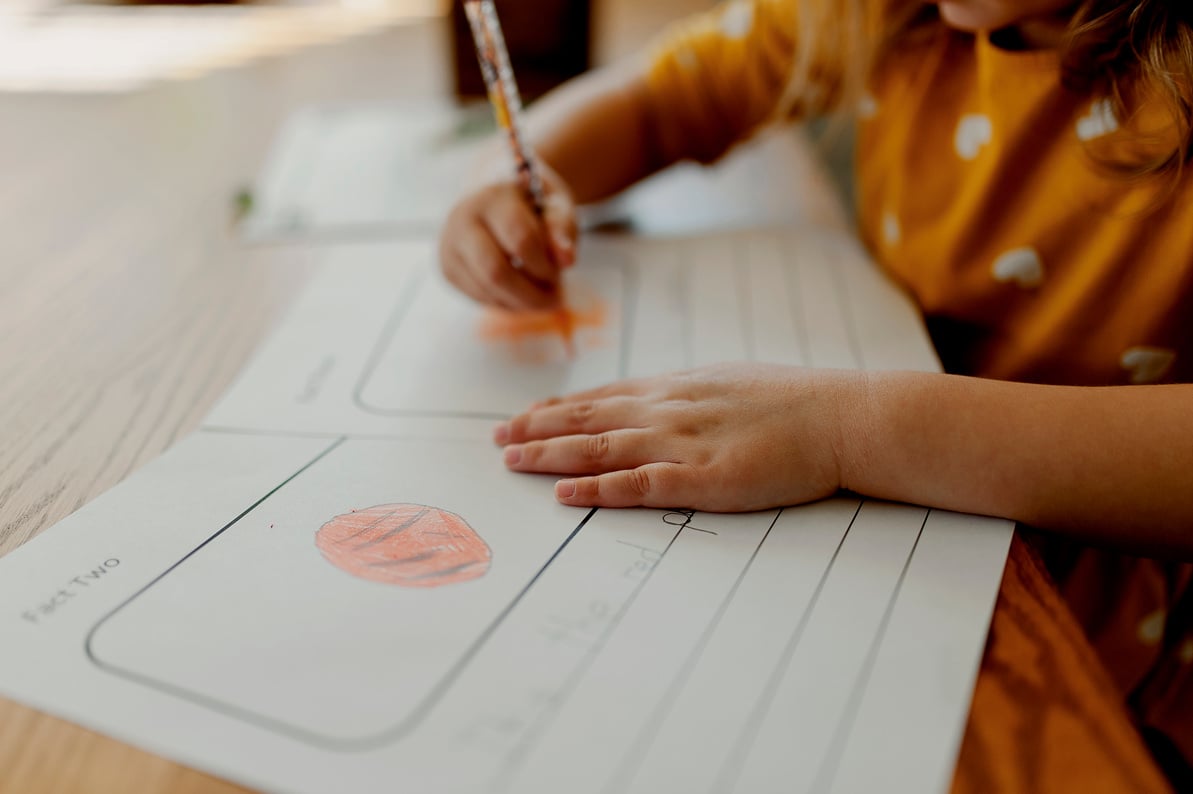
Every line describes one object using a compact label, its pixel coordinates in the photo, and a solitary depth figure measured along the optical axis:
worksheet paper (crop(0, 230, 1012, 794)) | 0.27
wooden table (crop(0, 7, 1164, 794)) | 0.29
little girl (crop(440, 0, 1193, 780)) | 0.38
